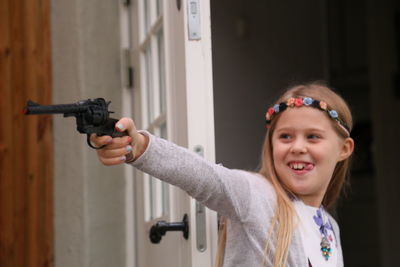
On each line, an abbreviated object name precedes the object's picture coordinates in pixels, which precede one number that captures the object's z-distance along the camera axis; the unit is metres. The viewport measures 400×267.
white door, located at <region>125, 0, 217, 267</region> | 3.31
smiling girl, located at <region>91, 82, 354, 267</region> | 3.14
